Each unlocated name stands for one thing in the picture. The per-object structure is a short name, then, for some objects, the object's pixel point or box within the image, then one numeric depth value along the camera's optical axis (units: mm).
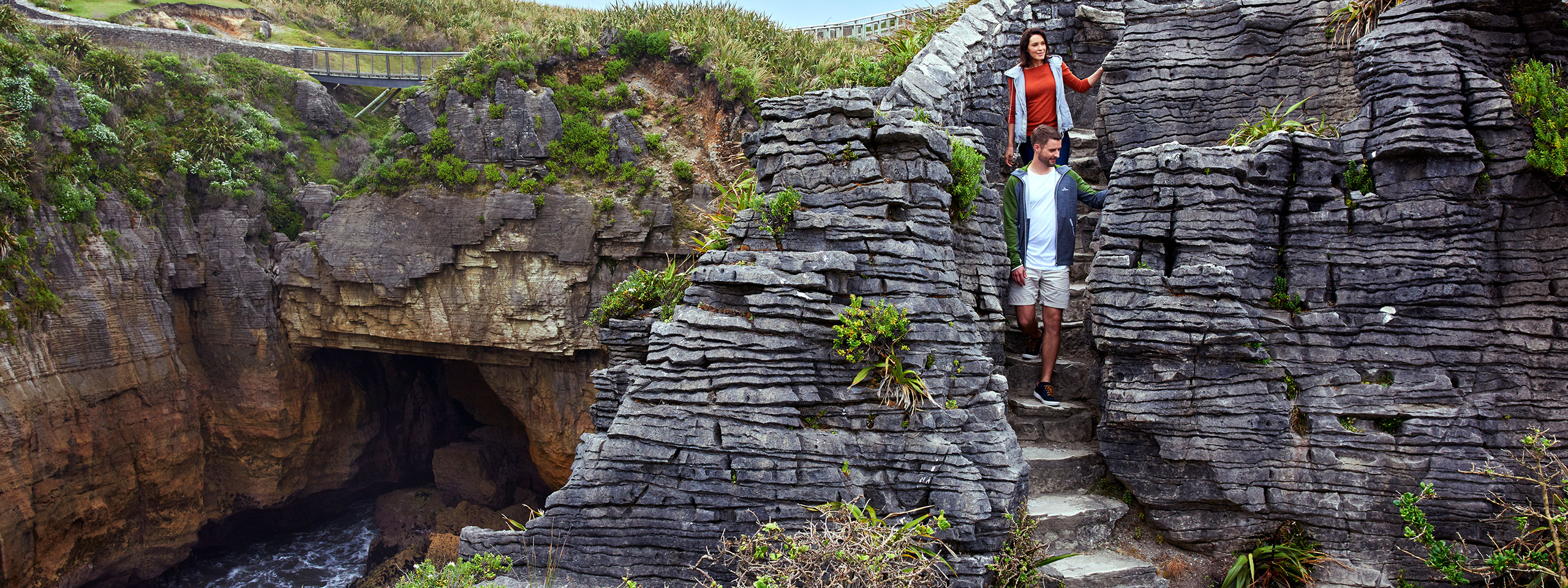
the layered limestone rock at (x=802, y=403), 5410
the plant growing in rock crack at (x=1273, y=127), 6516
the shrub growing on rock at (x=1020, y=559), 5422
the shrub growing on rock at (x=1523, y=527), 5180
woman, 7590
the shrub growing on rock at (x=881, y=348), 5434
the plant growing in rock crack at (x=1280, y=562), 5922
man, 6624
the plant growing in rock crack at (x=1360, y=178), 6156
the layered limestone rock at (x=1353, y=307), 5770
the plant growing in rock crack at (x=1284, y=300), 6234
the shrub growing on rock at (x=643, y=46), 15812
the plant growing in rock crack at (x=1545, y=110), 5422
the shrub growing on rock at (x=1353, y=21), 6742
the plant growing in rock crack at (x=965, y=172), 6340
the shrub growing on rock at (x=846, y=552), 4691
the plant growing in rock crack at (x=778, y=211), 5734
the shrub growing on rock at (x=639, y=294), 8609
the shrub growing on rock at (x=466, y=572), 5652
